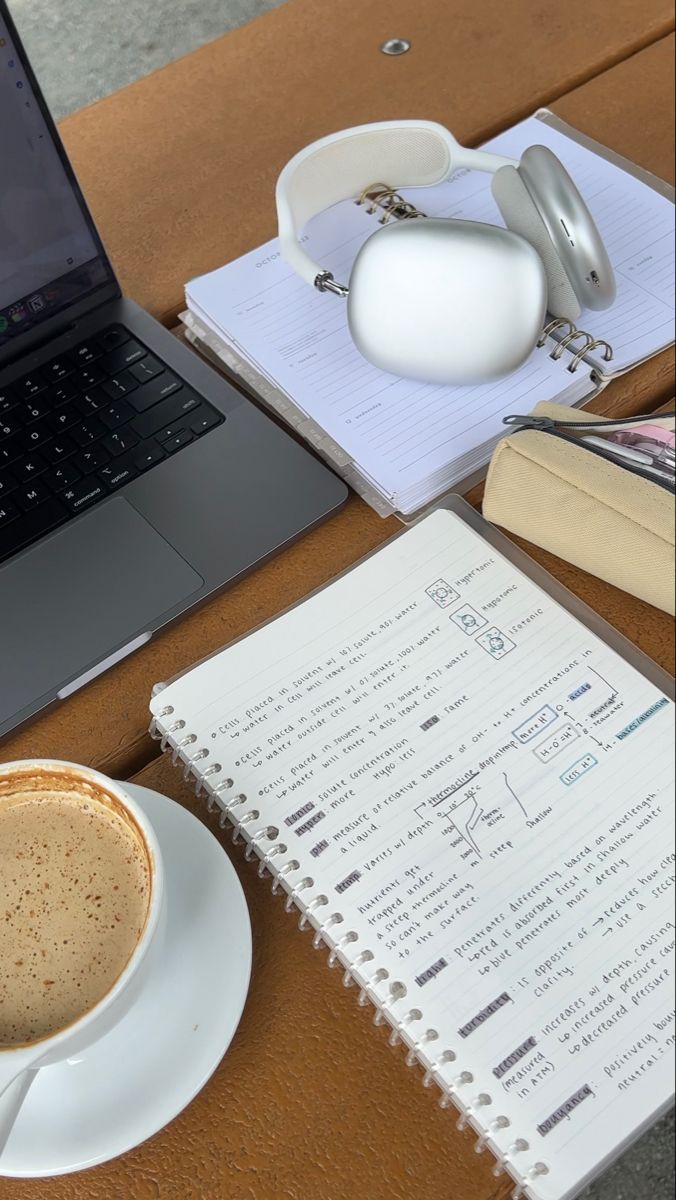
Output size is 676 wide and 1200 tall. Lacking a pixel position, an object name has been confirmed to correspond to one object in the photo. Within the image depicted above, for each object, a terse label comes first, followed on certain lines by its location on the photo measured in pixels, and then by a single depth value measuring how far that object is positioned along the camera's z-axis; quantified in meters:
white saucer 0.36
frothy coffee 0.36
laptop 0.49
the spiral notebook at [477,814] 0.35
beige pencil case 0.44
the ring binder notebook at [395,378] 0.53
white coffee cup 0.31
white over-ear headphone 0.50
